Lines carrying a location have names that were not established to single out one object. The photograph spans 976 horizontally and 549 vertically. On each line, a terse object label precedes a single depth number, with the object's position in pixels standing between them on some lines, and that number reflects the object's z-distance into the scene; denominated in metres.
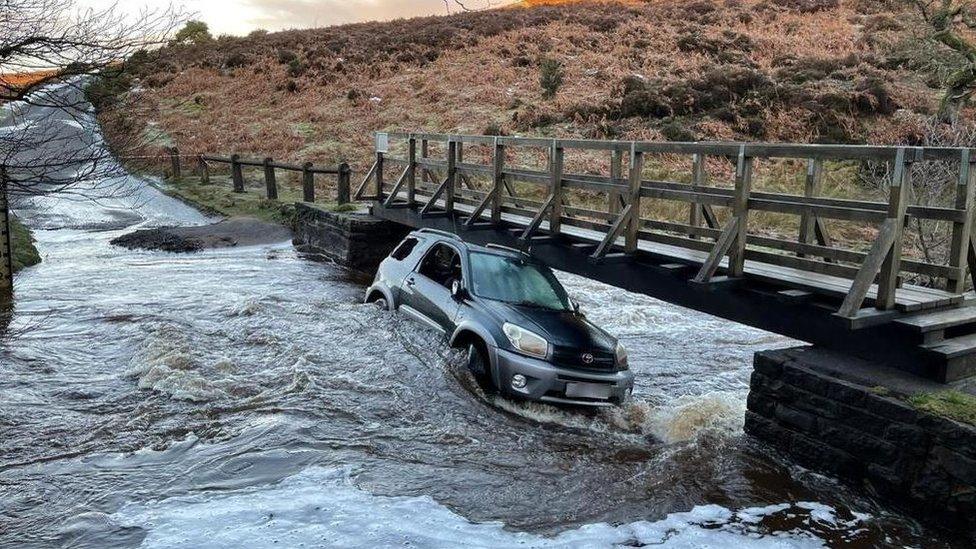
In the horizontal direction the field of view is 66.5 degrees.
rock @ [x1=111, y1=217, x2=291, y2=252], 16.53
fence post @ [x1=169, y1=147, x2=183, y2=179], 26.11
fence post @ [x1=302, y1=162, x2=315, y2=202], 19.62
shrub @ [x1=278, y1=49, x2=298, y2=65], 41.31
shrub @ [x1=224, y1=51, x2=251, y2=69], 42.91
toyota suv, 7.14
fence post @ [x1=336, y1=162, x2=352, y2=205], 18.44
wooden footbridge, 6.04
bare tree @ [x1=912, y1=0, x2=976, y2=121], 16.58
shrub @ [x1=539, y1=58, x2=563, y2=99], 29.69
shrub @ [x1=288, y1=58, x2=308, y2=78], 38.66
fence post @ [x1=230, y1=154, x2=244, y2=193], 23.19
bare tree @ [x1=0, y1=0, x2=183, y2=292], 8.16
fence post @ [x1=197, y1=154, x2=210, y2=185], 25.56
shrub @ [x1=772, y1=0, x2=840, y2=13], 37.69
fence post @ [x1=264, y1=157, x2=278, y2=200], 21.05
